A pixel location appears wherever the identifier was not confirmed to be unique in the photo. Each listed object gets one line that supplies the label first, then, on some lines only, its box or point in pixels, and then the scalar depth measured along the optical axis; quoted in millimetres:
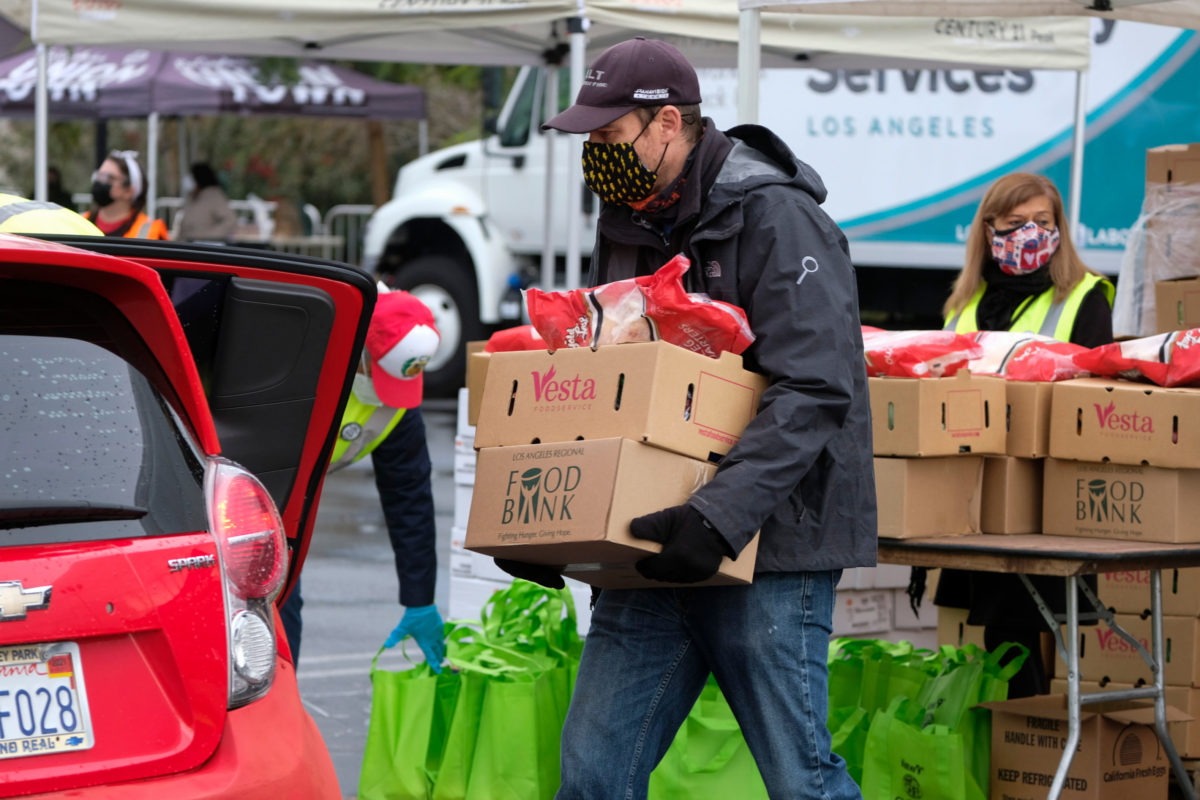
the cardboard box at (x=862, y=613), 10612
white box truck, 22357
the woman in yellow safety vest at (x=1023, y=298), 9185
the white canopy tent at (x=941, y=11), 9085
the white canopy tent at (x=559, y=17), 13667
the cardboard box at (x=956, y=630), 10562
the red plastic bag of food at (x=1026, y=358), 8224
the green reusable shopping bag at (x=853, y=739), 8368
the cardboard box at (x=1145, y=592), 9558
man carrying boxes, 5604
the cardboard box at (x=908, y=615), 11042
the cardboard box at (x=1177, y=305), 9745
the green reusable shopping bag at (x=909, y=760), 8081
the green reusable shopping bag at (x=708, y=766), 8038
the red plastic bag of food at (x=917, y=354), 7880
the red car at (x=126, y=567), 4758
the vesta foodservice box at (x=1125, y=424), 7622
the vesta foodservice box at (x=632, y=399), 5700
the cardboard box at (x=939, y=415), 7687
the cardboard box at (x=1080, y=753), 8224
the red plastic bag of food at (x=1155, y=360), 7852
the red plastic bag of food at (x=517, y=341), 7393
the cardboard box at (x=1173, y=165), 10082
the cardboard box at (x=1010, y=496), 8038
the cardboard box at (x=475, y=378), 9010
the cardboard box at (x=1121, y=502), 7615
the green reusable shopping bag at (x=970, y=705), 8490
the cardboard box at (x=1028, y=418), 8002
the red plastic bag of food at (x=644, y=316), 5769
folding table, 7224
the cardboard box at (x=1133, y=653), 9479
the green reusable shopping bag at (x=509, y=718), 8181
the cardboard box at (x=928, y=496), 7601
